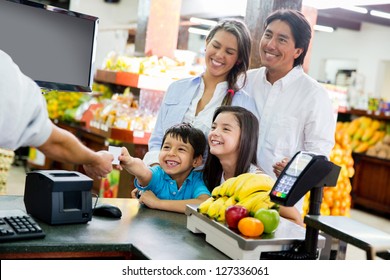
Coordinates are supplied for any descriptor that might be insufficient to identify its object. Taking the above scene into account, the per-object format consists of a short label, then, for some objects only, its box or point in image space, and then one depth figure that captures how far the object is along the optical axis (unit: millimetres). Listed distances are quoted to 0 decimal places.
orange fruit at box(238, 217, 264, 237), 1662
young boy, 2285
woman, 2607
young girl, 2328
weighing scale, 1631
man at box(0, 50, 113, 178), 1367
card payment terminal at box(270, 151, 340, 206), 1632
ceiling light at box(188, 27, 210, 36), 10168
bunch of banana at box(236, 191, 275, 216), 1832
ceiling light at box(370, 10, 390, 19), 7289
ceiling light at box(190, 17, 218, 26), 7586
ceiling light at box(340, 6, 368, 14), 7009
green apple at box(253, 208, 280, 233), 1706
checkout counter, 1656
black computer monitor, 2160
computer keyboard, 1642
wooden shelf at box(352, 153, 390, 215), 7133
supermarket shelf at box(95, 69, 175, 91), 4422
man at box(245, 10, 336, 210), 2654
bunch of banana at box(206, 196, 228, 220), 1825
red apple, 1728
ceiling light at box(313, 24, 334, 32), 9750
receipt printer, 1852
